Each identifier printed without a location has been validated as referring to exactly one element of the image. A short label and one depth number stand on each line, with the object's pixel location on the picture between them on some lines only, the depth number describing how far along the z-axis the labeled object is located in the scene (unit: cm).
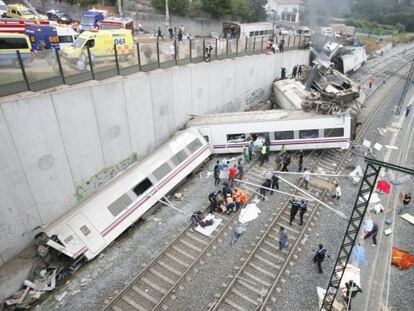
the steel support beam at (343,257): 735
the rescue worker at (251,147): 1895
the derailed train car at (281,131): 1900
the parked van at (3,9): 3072
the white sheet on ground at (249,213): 1462
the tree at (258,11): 5631
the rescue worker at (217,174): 1684
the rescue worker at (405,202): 1513
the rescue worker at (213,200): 1495
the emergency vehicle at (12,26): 1941
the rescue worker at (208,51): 2153
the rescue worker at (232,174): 1650
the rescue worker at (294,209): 1393
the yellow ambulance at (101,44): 1388
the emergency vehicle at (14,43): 1777
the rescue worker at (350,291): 1060
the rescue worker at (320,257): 1159
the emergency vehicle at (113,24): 2845
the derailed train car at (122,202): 1242
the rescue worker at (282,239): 1264
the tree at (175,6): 4381
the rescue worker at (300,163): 1836
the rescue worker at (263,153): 1853
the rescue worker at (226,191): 1530
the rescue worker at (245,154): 1888
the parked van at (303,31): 4756
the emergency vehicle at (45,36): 2211
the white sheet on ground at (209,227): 1385
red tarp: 929
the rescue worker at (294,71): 3058
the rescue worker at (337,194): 1597
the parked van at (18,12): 3231
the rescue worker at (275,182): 1620
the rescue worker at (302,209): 1396
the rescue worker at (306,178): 1670
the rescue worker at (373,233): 1323
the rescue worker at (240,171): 1737
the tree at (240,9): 4832
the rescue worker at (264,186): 1631
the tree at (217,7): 4544
